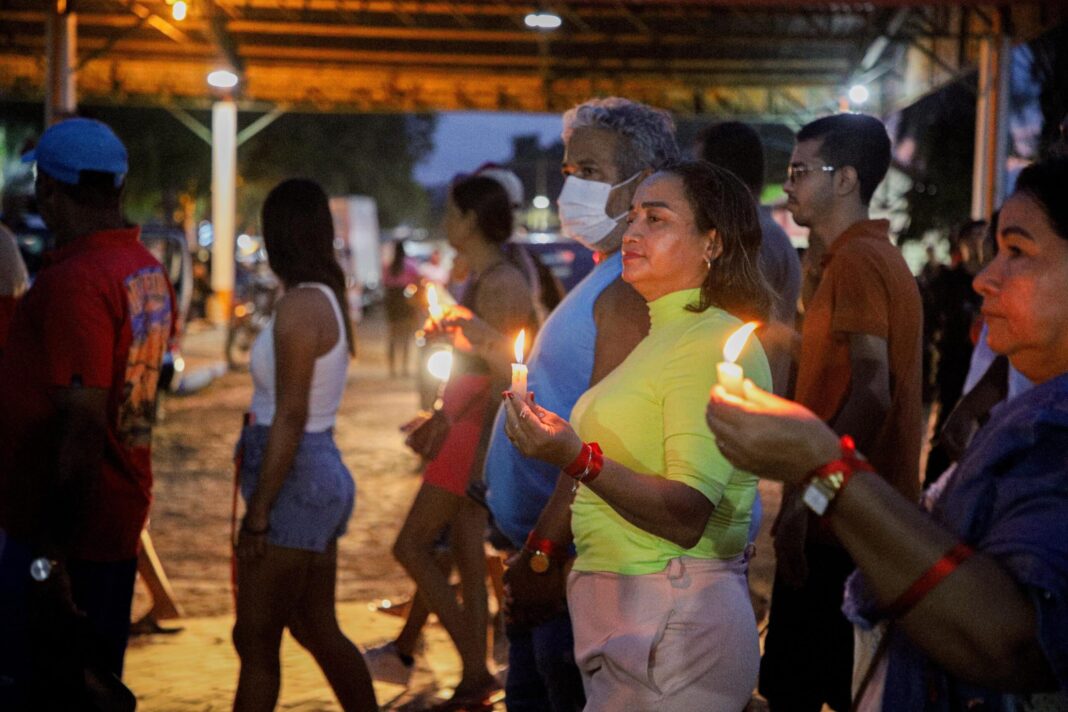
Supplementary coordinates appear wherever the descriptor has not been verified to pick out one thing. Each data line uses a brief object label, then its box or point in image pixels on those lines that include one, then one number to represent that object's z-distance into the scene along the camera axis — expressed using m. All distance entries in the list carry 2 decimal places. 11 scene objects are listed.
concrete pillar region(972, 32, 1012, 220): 17.30
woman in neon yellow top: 2.63
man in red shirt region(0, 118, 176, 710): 3.57
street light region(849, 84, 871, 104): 19.84
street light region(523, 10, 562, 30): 17.70
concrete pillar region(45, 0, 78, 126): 16.27
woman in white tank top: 4.32
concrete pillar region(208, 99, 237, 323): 27.44
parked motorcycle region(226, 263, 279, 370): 23.08
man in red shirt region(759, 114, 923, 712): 3.87
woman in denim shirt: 1.76
